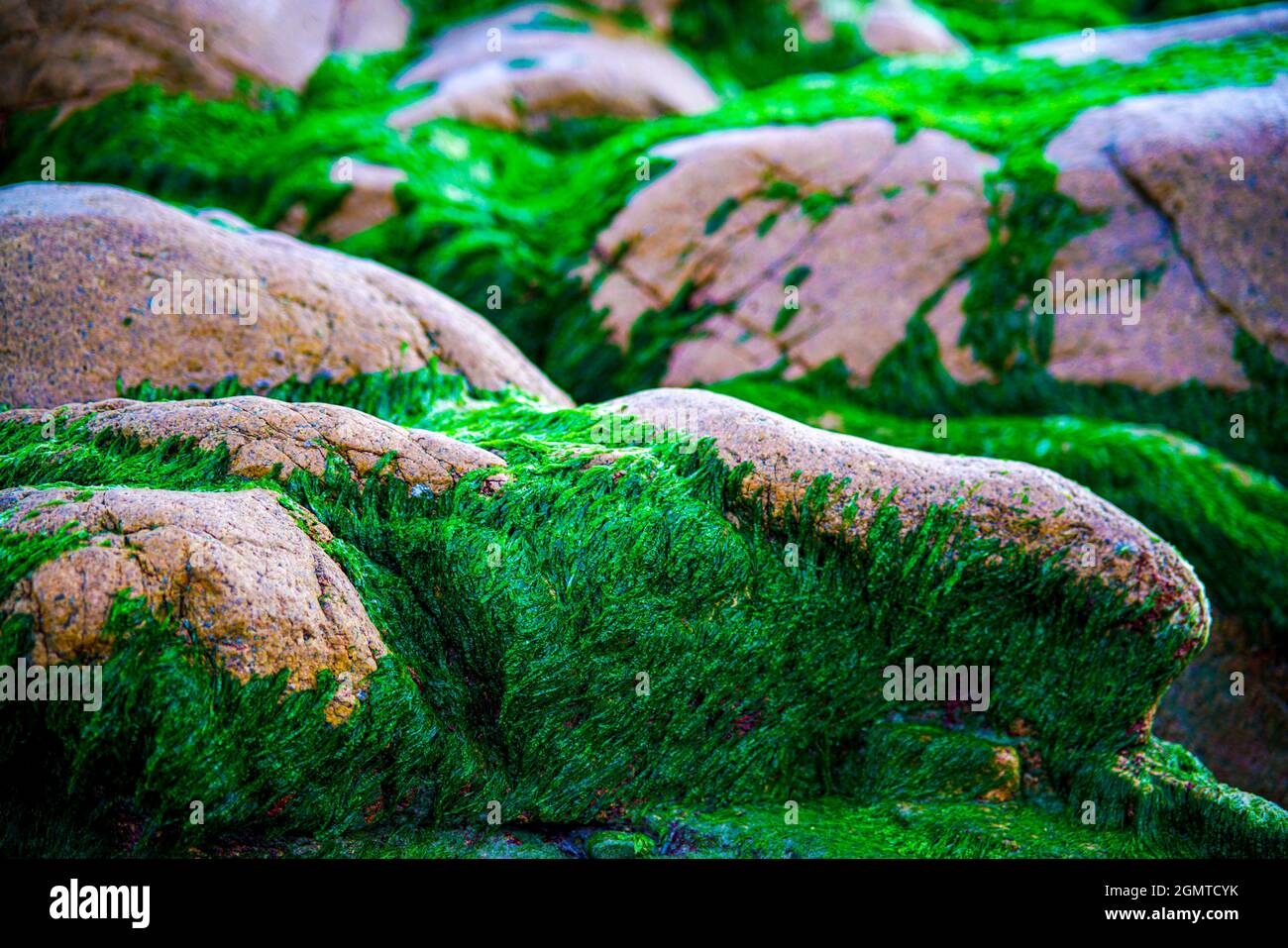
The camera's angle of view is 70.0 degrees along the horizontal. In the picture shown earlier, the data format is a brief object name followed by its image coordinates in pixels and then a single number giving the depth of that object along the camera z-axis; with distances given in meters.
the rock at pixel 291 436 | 4.11
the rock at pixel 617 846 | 3.73
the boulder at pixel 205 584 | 3.28
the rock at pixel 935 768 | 4.25
